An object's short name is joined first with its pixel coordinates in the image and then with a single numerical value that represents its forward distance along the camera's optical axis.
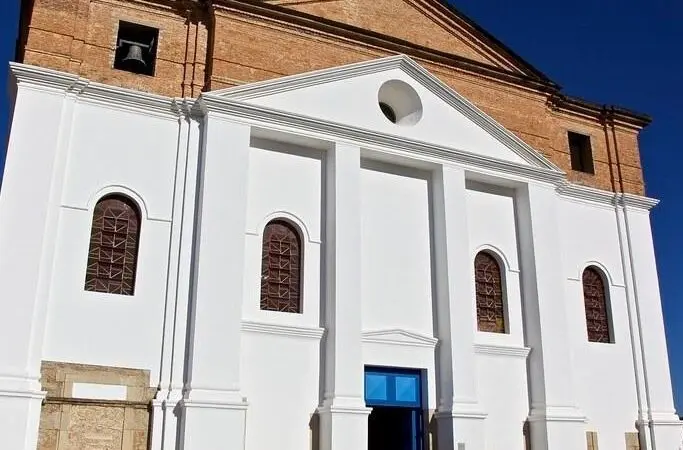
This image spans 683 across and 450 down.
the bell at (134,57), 12.61
